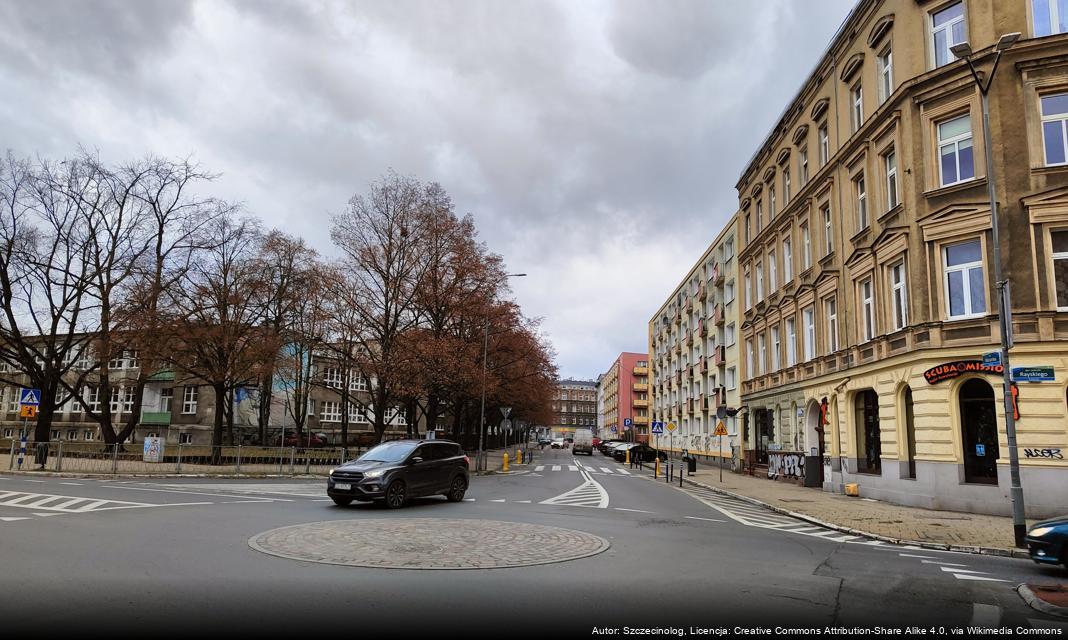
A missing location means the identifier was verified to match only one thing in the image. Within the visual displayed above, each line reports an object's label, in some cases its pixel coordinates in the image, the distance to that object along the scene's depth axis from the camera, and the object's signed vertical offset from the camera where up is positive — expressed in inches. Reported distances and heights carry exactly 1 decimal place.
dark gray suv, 579.2 -65.8
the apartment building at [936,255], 673.0 +177.9
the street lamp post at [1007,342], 463.2 +47.5
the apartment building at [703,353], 1694.1 +163.5
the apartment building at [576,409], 7436.0 -44.6
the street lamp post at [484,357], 1269.4 +97.7
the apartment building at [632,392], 4197.8 +86.2
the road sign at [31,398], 972.3 +6.9
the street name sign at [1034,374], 589.9 +30.1
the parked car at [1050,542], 358.6 -74.5
